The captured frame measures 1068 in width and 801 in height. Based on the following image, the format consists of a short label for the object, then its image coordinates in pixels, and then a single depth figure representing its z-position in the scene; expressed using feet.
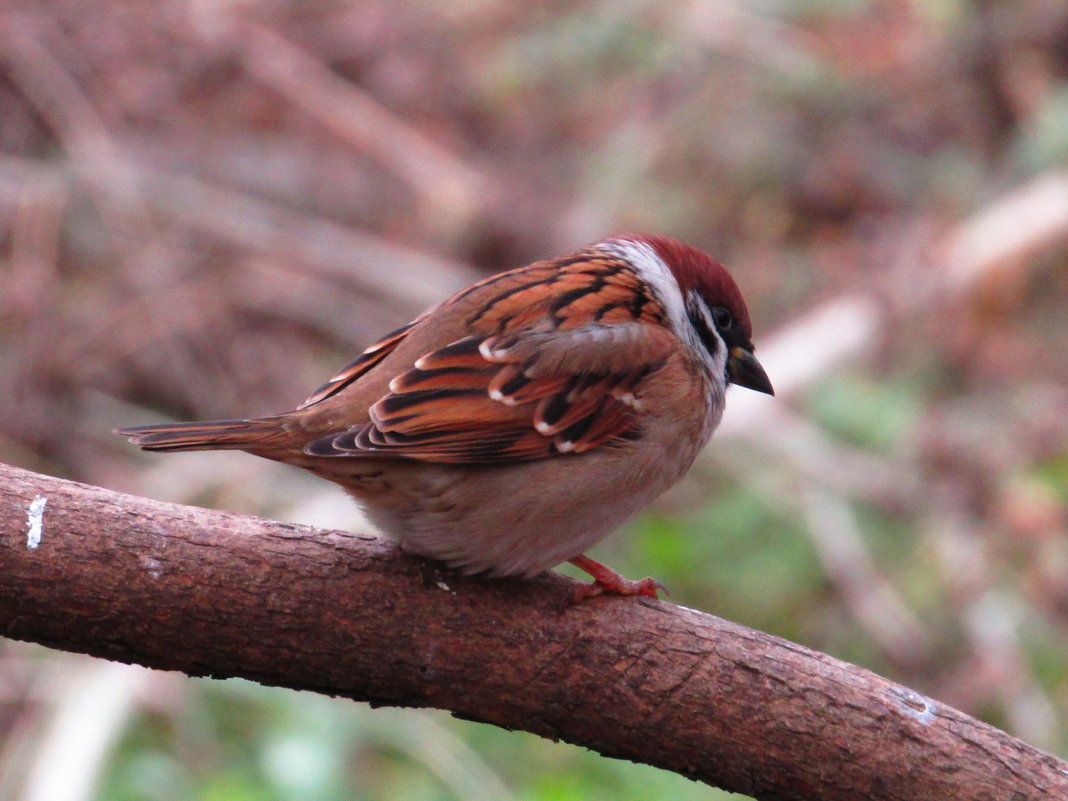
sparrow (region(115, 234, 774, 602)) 15.34
